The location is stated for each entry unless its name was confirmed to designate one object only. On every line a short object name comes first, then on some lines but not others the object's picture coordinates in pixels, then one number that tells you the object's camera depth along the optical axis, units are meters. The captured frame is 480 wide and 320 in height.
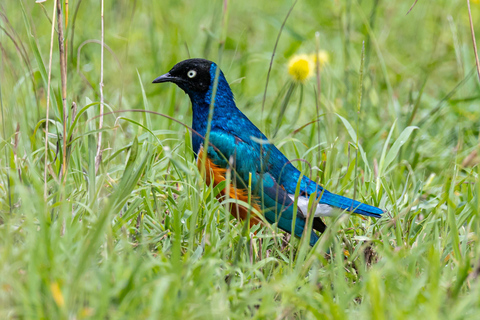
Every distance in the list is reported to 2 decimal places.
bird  6.38
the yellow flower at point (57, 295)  3.58
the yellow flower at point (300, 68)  7.89
